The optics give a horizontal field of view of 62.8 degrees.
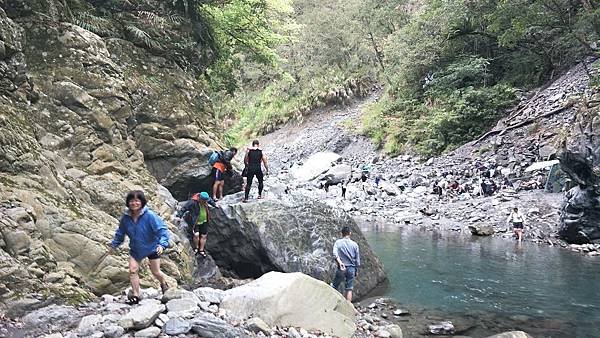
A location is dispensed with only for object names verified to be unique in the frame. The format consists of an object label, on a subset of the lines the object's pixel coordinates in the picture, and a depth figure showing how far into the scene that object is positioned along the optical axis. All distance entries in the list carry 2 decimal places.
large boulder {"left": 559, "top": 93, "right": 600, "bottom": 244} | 18.06
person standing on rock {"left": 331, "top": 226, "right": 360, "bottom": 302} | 11.05
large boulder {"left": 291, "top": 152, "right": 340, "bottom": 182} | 39.28
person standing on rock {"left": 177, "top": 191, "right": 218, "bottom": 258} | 11.98
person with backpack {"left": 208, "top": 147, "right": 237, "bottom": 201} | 13.38
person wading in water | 20.06
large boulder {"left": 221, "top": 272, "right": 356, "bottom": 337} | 7.27
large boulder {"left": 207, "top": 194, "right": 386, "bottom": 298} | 12.67
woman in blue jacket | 6.90
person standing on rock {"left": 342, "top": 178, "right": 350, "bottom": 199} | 31.97
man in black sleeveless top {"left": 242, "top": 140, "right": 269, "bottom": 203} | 13.13
